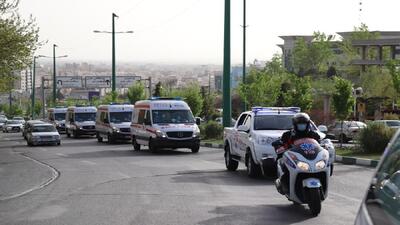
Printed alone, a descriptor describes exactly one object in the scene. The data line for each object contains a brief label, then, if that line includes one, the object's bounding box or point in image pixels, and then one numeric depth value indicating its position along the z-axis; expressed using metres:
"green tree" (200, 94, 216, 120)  57.59
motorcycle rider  10.34
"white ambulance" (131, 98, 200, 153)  26.19
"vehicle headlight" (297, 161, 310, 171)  9.88
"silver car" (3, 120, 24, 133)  72.88
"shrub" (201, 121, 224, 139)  37.72
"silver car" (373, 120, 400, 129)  33.61
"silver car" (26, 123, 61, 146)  36.06
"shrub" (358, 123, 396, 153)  22.48
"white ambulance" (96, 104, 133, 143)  35.69
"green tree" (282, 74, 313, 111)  34.62
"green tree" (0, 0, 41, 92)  29.15
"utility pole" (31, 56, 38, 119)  85.05
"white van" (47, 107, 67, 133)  55.12
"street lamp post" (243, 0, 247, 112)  43.09
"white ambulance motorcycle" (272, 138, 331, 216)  9.80
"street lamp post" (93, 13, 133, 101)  53.69
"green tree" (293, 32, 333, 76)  99.92
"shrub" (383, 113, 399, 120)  41.16
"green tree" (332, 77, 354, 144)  29.97
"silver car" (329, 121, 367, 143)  36.72
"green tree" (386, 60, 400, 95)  38.50
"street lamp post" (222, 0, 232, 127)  31.89
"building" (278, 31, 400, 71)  77.47
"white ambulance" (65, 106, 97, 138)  45.47
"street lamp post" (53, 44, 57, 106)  76.61
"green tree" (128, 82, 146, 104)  65.94
